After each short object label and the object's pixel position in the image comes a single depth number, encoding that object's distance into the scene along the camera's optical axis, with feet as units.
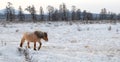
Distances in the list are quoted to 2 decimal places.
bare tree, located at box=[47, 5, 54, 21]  294.00
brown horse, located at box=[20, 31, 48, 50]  44.60
